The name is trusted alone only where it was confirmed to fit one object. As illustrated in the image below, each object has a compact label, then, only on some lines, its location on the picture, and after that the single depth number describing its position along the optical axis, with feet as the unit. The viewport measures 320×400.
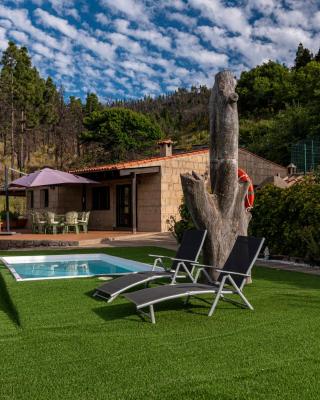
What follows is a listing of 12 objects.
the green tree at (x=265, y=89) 153.28
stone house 62.03
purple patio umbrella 59.11
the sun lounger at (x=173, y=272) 20.17
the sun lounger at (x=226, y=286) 16.29
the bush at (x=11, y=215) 83.10
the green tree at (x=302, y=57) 157.07
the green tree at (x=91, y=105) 201.26
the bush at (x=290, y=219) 31.35
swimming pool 31.22
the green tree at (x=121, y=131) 164.35
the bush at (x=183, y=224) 42.53
